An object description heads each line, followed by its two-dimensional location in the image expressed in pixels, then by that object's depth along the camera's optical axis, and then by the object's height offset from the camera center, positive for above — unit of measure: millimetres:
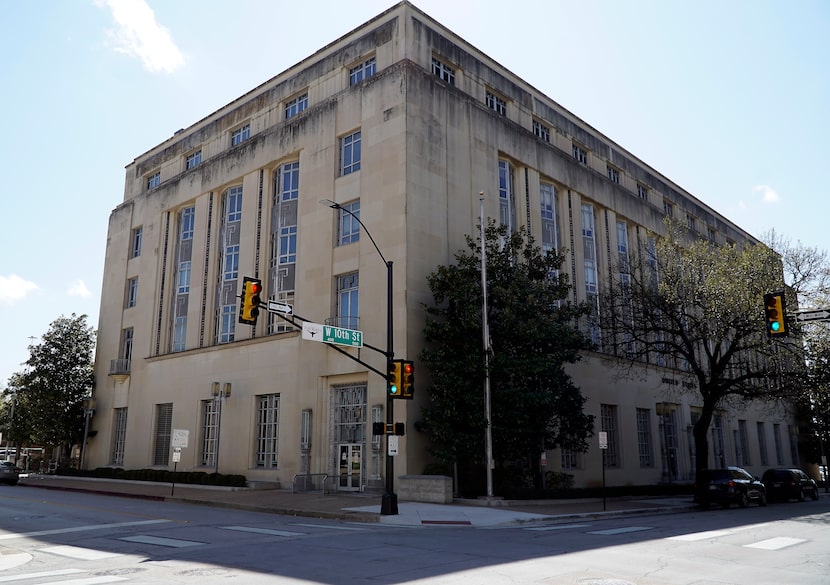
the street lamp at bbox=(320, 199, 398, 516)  20031 -1001
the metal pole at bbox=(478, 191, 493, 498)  24297 +2315
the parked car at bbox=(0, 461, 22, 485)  36812 -1336
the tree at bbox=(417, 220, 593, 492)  25781 +3450
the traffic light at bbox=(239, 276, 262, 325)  17703 +3736
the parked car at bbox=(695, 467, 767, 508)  26562 -1484
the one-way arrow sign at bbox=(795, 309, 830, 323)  19772 +4000
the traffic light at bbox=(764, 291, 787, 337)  19312 +3755
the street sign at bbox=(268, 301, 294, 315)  19422 +3990
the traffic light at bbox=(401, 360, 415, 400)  20670 +2043
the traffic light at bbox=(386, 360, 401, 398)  20531 +2066
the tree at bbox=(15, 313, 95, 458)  44312 +4052
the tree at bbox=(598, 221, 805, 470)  28969 +6331
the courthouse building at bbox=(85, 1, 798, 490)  30359 +10786
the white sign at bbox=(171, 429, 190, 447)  28547 +461
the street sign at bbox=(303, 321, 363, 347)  20297 +3461
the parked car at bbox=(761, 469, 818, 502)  32688 -1628
